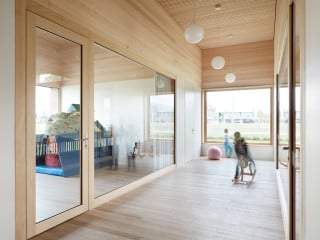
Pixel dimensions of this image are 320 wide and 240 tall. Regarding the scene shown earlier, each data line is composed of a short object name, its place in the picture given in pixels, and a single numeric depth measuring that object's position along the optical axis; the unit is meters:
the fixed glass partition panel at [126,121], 3.60
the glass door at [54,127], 2.45
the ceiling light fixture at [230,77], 7.13
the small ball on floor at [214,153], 7.60
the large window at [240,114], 7.81
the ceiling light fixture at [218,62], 6.32
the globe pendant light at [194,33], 4.16
